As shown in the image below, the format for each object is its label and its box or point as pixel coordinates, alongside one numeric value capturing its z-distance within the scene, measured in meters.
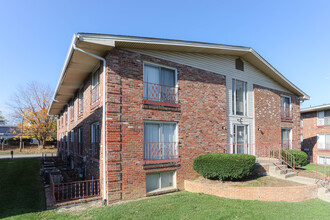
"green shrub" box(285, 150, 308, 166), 13.08
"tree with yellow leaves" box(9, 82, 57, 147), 34.31
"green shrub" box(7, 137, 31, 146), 38.97
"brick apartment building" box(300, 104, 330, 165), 21.81
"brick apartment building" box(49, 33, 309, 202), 8.05
